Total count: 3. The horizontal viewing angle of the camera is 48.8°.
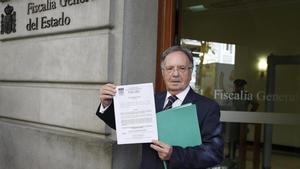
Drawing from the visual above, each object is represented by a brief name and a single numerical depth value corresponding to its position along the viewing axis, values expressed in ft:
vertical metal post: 11.00
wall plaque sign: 12.36
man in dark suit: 6.51
